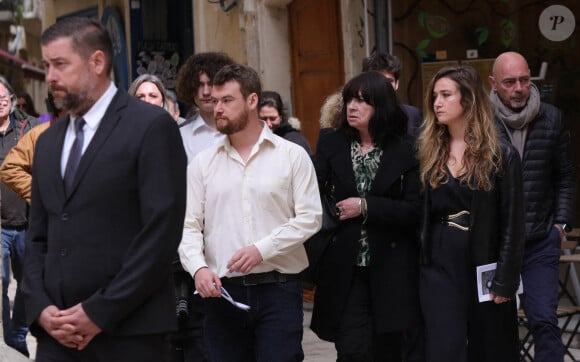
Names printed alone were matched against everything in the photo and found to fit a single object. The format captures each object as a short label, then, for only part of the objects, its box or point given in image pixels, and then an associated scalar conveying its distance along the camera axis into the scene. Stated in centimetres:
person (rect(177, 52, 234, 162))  986
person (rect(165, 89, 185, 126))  1077
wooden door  1703
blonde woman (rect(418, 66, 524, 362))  886
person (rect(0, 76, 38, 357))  1328
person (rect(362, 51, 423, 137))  1128
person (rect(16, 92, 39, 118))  2131
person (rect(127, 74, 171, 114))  1049
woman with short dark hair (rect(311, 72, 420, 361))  912
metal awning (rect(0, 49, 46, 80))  5083
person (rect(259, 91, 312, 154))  1203
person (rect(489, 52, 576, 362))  978
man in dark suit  609
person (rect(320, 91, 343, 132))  1026
